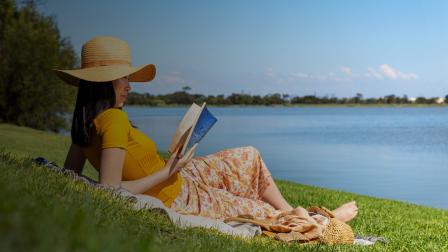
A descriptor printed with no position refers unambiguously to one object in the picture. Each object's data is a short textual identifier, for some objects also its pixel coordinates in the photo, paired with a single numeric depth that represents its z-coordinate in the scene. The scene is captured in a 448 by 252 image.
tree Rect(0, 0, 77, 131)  32.03
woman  5.01
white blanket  4.90
